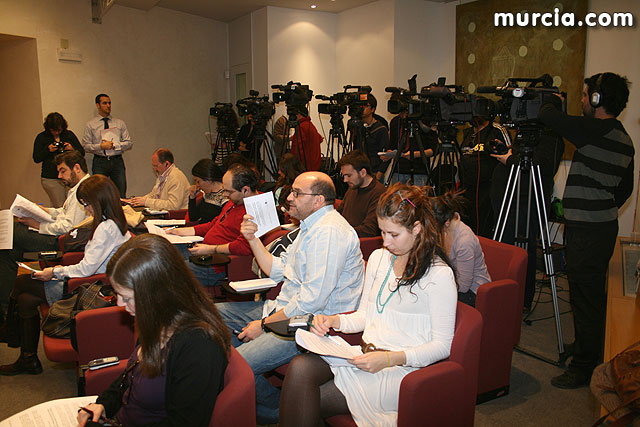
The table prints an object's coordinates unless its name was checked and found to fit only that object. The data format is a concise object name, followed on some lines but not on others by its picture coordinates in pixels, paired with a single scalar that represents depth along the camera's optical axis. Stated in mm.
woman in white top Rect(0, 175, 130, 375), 2822
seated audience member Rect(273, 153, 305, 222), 4457
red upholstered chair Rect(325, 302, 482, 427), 1616
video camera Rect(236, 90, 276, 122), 5867
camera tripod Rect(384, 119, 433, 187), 4098
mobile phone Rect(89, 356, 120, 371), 1784
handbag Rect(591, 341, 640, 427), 1651
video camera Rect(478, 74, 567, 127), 3088
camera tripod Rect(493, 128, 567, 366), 3113
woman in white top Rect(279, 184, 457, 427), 1771
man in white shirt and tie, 6641
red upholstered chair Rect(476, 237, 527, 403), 2418
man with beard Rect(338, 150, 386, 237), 3812
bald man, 2186
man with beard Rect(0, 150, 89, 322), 3631
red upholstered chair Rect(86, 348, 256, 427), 1398
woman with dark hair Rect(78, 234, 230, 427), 1372
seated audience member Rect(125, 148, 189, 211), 4961
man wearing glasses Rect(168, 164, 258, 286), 3365
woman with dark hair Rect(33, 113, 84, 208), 6113
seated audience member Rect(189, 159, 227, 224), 4141
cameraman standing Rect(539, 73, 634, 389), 2717
